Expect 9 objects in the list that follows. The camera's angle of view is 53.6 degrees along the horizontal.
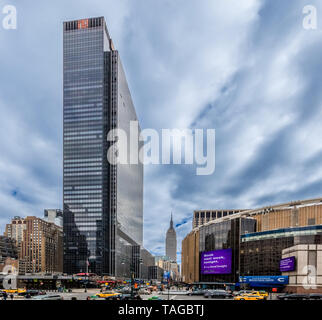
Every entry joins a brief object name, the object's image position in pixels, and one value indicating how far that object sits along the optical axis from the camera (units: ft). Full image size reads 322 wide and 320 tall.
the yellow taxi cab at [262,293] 184.48
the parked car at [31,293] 201.89
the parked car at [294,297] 152.11
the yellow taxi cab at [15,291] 202.27
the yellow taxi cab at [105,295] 175.01
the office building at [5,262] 603.26
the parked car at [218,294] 190.08
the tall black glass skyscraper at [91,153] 568.41
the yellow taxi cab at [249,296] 151.94
